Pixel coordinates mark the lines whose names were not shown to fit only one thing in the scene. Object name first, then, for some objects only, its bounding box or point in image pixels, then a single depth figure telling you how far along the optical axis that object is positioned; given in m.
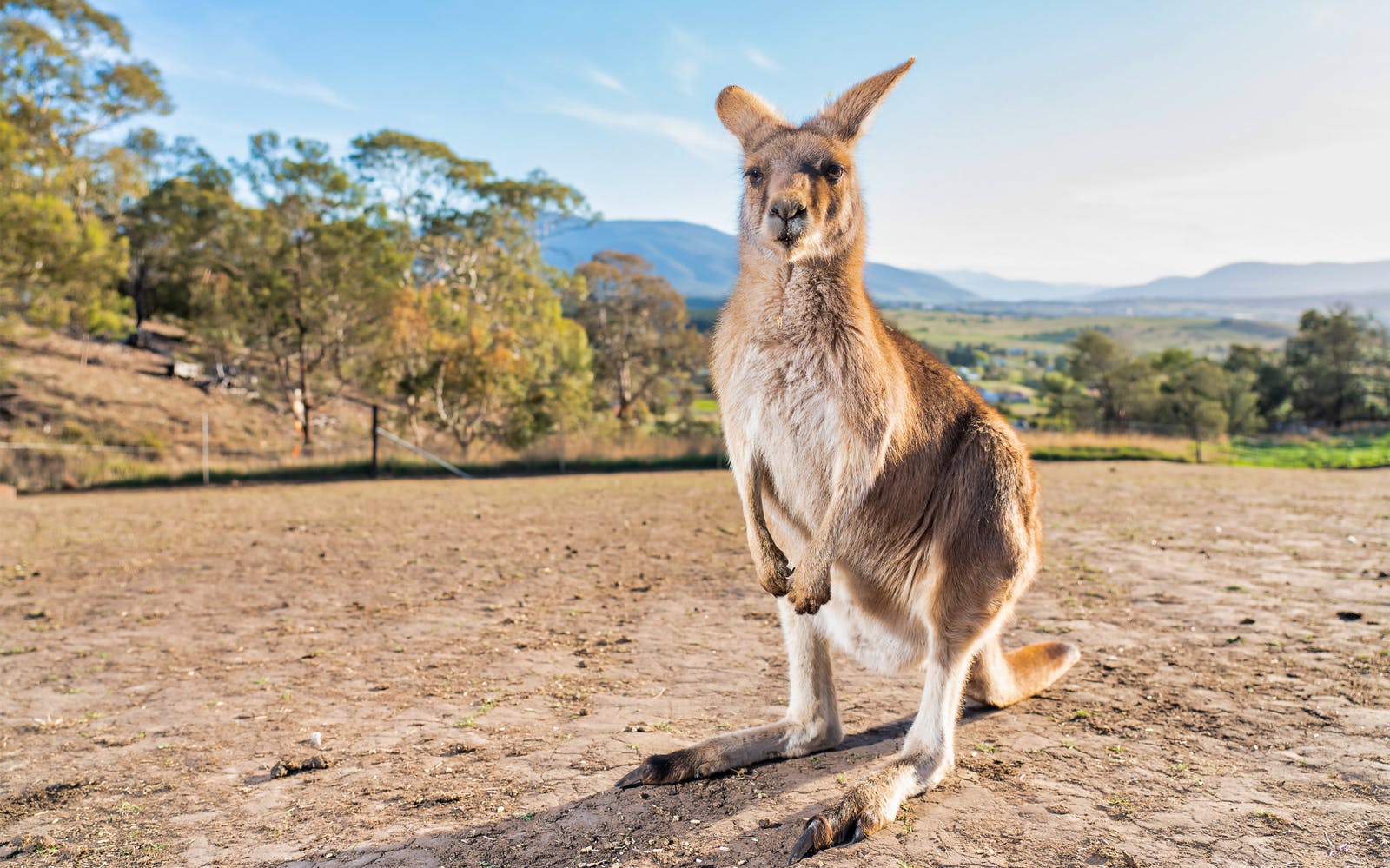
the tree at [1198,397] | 38.41
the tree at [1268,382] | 43.62
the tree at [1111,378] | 42.34
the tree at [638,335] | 40.50
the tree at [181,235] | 35.78
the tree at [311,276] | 30.42
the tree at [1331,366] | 41.81
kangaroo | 2.92
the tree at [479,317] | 27.95
